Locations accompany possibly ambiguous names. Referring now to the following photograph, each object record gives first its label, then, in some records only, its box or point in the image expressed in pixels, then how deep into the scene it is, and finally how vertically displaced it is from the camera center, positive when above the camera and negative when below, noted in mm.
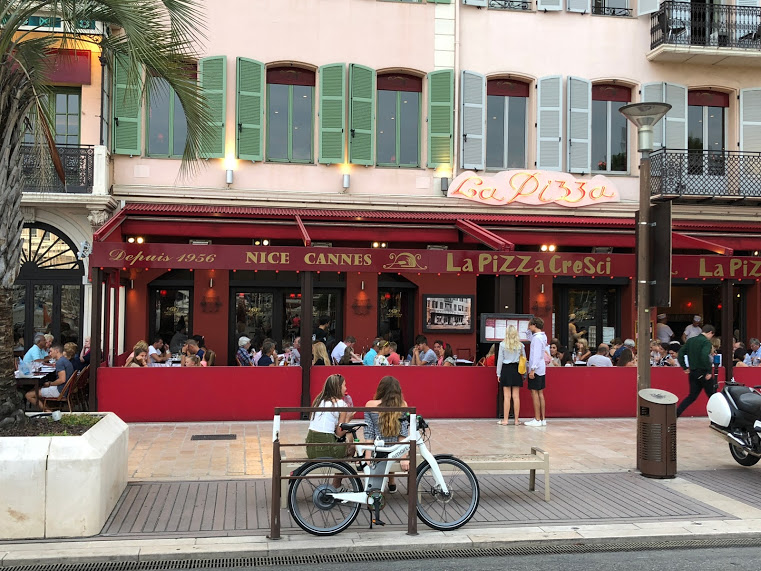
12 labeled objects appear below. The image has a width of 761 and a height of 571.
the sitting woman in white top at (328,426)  7039 -1213
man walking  11531 -984
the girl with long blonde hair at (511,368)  11953 -1087
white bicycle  6438 -1703
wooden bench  7262 -1626
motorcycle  8781 -1399
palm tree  7145 +2245
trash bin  8414 -1498
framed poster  16953 -295
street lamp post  8883 +624
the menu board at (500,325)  12242 -403
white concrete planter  6145 -1601
